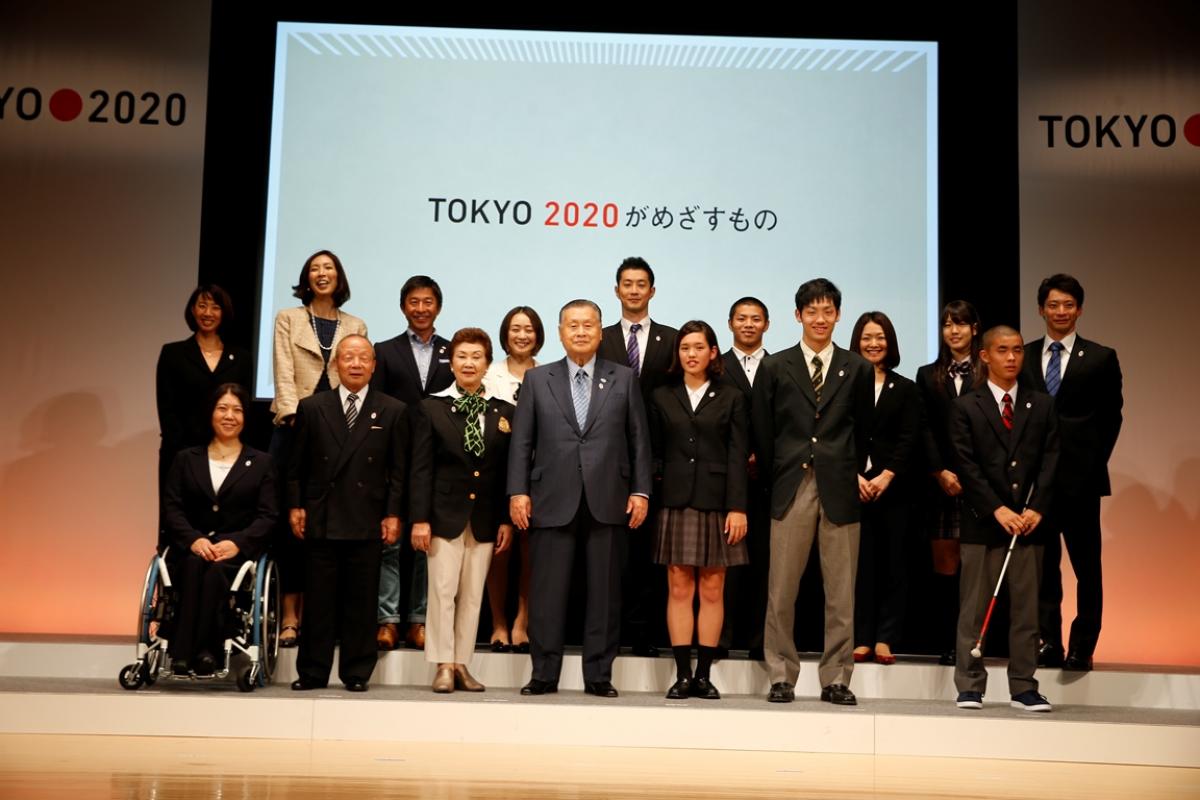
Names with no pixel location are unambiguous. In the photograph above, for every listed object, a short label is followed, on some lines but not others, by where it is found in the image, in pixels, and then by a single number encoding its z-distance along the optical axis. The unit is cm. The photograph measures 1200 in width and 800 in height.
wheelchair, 434
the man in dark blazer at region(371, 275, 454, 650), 493
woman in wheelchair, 433
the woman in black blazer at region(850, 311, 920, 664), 485
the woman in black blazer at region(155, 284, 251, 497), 500
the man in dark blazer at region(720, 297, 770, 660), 483
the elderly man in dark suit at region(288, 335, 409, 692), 454
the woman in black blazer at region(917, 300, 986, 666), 490
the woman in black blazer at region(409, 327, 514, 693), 455
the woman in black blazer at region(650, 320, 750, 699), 449
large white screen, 573
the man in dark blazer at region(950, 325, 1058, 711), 443
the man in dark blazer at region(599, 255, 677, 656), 493
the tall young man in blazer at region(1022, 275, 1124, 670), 478
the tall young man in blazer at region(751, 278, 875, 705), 447
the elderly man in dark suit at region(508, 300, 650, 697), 451
